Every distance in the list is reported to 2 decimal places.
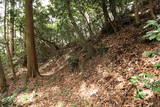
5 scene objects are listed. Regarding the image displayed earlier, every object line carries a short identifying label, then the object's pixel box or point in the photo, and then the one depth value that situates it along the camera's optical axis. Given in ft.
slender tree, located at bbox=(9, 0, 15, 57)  37.22
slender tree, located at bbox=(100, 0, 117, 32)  26.75
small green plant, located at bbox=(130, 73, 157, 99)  12.09
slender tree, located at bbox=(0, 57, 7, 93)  29.06
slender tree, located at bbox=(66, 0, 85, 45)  24.44
